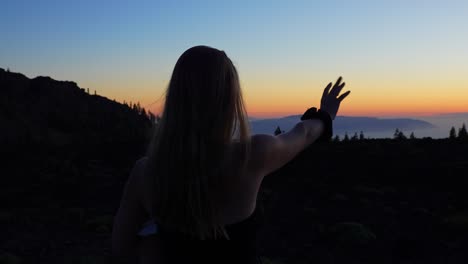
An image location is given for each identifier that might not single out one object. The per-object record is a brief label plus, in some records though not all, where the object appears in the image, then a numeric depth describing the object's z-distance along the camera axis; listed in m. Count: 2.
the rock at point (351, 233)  7.88
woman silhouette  1.65
